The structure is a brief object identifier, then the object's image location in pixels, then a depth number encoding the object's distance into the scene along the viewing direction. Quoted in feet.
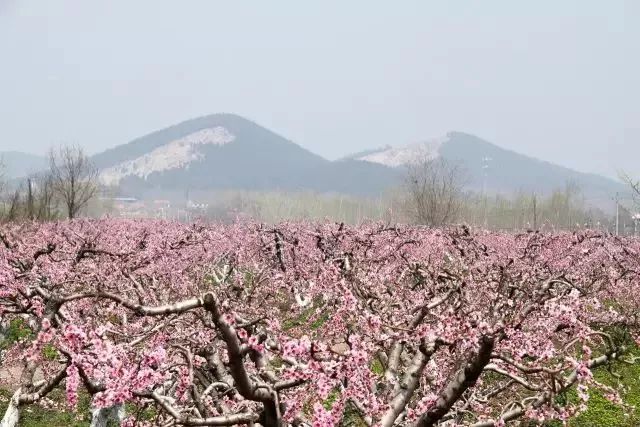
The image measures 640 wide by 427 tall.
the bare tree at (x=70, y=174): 177.47
